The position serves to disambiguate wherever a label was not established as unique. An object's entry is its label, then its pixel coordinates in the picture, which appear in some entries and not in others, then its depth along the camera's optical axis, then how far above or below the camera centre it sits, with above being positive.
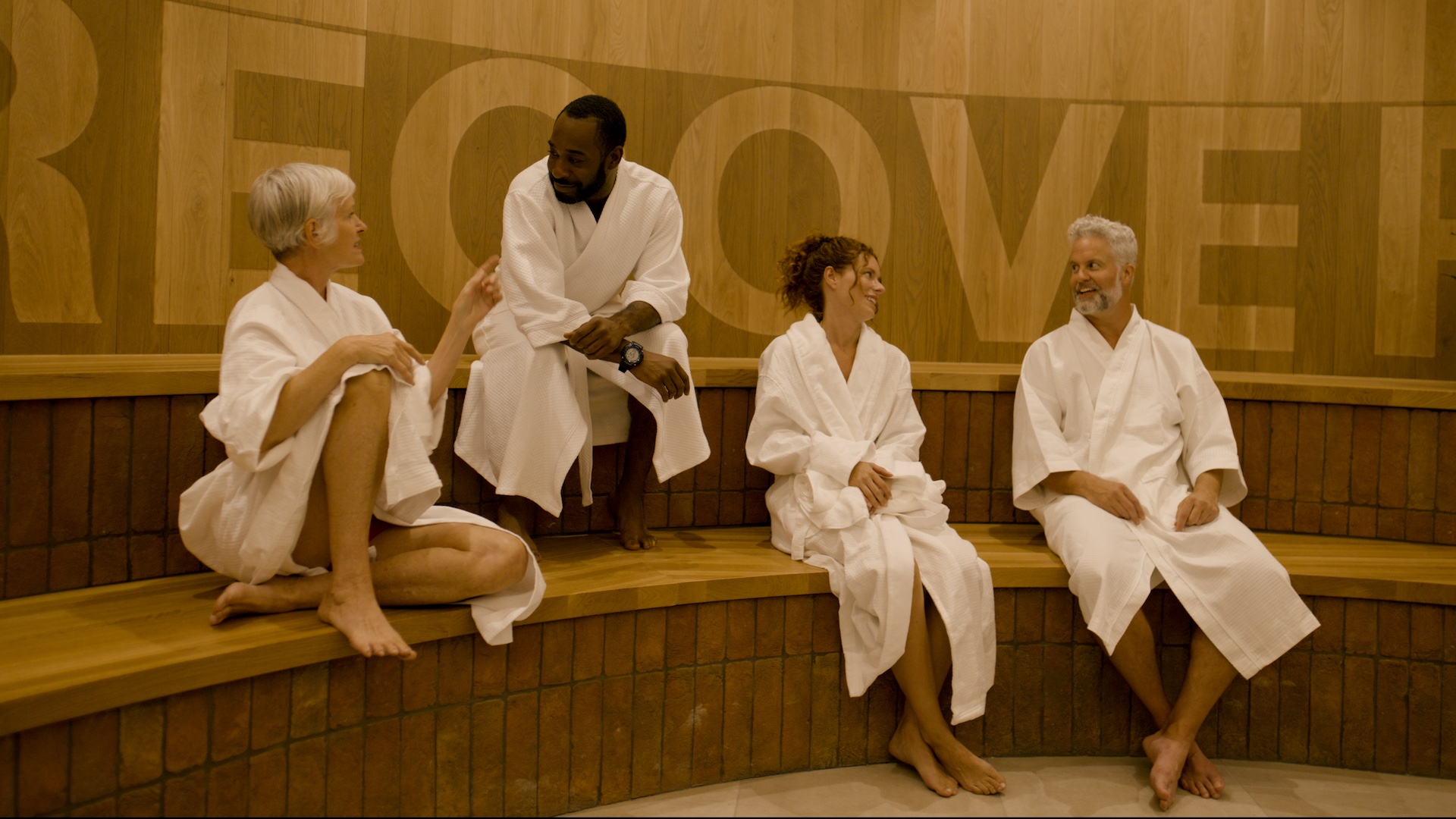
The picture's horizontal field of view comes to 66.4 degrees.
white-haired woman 2.07 -0.15
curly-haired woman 2.58 -0.24
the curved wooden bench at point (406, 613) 1.78 -0.44
